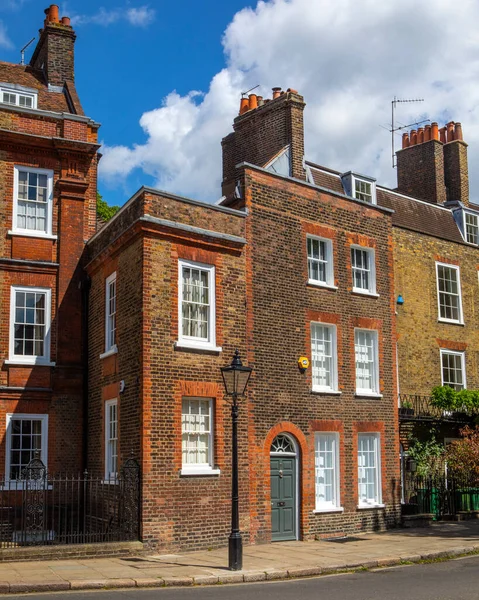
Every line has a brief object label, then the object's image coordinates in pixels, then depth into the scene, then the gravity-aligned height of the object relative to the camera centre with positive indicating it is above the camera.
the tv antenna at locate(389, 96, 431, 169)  32.84 +13.02
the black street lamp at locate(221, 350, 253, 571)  14.00 -0.18
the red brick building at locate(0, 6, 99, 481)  19.70 +4.08
